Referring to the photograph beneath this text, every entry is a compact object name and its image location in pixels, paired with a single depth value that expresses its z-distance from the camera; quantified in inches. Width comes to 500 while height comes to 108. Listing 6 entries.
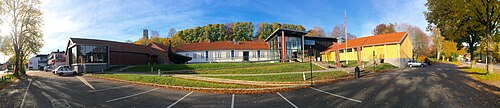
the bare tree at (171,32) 3331.7
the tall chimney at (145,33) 3107.5
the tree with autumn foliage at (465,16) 629.9
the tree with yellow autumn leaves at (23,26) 1098.5
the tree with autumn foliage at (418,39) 2335.1
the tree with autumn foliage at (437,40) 2025.6
